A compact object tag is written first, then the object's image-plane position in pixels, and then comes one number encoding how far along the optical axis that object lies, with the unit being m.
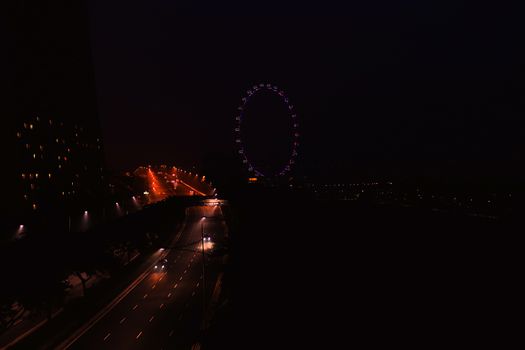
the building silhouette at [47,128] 102.50
